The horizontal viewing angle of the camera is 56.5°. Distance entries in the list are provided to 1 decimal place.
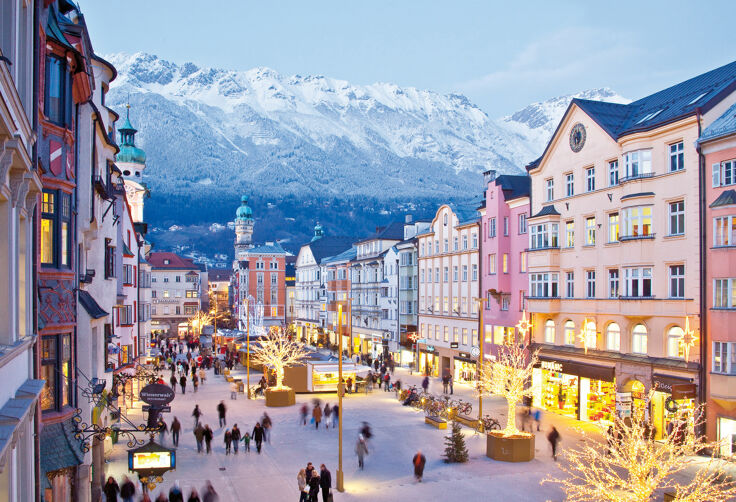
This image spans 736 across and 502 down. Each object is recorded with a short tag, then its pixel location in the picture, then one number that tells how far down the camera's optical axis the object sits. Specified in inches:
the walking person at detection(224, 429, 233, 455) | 1141.1
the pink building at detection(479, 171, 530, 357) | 1779.0
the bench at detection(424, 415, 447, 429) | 1374.3
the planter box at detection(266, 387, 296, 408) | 1633.9
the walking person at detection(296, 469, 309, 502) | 847.6
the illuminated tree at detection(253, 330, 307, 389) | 1672.0
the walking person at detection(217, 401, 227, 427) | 1353.3
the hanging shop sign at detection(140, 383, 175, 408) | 781.3
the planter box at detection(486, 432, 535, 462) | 1068.5
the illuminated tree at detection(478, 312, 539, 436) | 1104.0
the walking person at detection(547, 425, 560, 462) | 1077.1
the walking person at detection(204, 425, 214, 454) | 1152.8
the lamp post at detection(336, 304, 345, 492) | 931.2
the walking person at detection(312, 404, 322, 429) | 1370.6
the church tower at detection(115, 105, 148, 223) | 2824.8
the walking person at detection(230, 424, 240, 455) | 1144.9
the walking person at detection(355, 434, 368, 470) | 1051.3
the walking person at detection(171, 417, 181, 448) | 1210.6
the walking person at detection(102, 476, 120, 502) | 843.4
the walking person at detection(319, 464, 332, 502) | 858.1
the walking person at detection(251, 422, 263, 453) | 1156.5
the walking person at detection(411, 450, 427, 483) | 959.3
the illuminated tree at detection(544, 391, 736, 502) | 609.3
